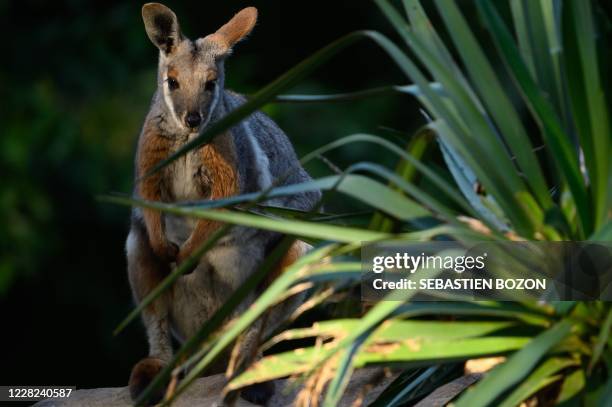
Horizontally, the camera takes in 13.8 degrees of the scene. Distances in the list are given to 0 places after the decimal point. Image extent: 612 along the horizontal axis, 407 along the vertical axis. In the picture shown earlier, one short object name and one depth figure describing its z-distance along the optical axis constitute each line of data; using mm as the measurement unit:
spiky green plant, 5418
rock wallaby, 9664
